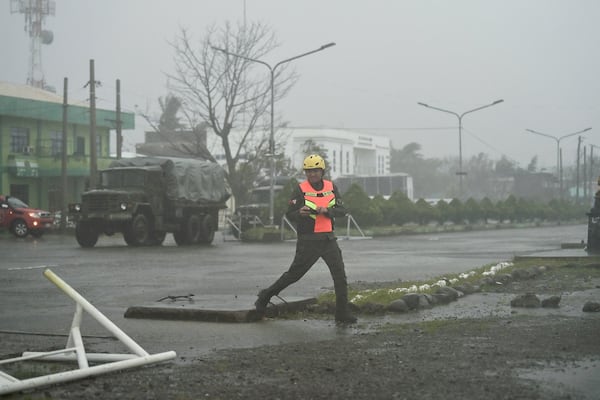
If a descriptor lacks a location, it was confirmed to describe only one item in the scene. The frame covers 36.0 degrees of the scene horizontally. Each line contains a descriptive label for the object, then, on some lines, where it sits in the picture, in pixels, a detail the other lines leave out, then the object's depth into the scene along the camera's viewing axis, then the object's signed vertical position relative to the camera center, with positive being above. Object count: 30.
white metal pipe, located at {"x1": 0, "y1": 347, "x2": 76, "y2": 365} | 6.69 -1.09
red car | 36.97 -0.37
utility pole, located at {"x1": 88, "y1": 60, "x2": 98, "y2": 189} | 39.81 +3.77
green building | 51.81 +3.93
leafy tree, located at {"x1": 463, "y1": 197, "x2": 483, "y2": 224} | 56.69 +0.15
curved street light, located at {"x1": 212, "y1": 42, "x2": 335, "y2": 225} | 36.84 +2.48
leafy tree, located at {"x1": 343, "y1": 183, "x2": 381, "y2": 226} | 43.25 +0.35
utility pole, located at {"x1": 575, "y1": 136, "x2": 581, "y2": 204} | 81.75 +5.69
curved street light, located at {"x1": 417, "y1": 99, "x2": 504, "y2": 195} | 55.97 +5.55
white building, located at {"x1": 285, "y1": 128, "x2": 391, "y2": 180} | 112.06 +8.36
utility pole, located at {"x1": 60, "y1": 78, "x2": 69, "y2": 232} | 41.34 +2.02
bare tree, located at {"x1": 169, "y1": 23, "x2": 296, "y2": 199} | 47.34 +5.98
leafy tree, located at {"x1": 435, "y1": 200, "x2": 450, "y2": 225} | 53.97 +0.18
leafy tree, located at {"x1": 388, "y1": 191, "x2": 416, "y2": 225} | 48.94 +0.21
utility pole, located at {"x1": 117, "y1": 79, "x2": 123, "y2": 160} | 46.03 +4.36
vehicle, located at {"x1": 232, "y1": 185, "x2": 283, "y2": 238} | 36.84 -0.02
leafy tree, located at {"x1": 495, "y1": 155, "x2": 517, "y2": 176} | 108.24 +5.36
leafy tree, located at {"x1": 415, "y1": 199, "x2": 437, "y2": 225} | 51.11 +0.06
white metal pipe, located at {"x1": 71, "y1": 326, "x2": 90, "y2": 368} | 6.44 -0.98
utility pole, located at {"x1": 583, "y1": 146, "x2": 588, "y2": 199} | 83.06 +3.58
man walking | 9.59 -0.20
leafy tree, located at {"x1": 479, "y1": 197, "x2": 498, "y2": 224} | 58.25 +0.28
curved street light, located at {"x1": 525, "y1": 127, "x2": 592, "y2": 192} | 75.24 +4.14
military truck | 27.61 +0.22
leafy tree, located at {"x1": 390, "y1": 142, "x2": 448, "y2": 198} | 137.30 +6.77
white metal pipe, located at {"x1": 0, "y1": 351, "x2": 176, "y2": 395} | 5.85 -1.11
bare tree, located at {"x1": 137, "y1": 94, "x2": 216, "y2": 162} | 47.88 +6.18
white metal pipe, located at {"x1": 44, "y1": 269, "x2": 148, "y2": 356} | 6.75 -0.77
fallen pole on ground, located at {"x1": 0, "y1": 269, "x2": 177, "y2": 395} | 6.20 -1.09
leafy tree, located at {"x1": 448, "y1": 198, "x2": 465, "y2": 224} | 55.09 +0.13
